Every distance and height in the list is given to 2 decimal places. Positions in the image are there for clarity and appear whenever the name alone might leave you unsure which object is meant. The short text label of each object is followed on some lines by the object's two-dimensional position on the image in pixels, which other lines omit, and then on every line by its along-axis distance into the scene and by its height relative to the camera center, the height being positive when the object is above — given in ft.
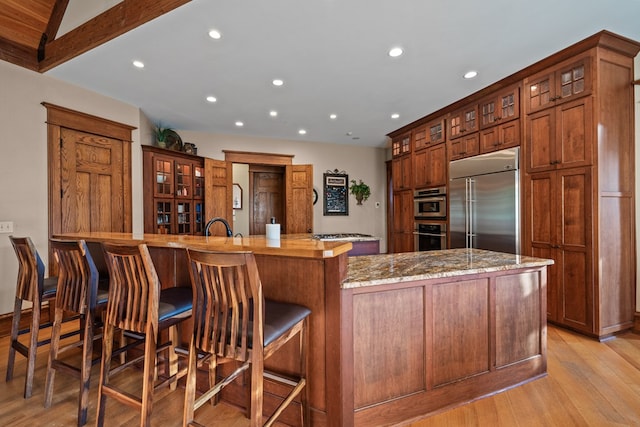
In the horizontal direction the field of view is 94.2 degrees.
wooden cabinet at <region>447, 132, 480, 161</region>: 12.95 +3.04
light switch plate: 9.62 -0.31
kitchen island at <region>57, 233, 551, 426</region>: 5.00 -2.12
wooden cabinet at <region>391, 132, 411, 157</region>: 17.38 +4.17
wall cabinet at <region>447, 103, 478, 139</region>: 13.03 +4.18
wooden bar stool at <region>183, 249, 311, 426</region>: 4.06 -1.59
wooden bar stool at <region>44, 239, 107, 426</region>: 5.58 -1.66
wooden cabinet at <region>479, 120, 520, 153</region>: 11.14 +3.02
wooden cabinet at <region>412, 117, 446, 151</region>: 14.88 +4.19
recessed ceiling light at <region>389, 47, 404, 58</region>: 9.16 +5.08
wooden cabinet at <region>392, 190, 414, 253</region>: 17.17 -0.50
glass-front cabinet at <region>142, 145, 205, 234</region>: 14.55 +1.27
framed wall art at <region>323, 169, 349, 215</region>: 21.30 +1.53
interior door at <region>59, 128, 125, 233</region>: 11.36 +1.39
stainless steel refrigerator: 11.10 +0.45
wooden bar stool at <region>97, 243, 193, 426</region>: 4.87 -1.65
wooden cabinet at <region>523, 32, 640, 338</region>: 8.90 +0.86
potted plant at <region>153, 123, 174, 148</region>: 15.34 +4.24
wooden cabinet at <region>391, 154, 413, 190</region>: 17.24 +2.50
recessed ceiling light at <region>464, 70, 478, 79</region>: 10.75 +5.10
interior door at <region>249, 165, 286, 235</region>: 22.39 +1.51
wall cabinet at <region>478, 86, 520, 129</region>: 11.16 +4.19
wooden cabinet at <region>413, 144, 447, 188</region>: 14.80 +2.44
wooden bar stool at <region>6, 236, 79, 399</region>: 6.42 -1.75
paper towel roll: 6.73 -0.38
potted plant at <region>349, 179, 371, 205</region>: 21.72 +1.74
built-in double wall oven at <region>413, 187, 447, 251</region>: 14.76 -0.29
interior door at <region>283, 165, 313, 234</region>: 19.40 +0.95
